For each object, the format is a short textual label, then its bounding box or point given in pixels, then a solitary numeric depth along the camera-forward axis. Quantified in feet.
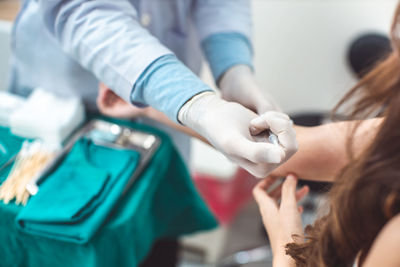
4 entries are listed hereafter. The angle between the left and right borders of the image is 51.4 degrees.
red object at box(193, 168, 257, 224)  5.25
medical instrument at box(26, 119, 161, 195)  2.80
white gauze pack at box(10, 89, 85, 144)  2.75
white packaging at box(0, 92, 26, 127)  2.84
